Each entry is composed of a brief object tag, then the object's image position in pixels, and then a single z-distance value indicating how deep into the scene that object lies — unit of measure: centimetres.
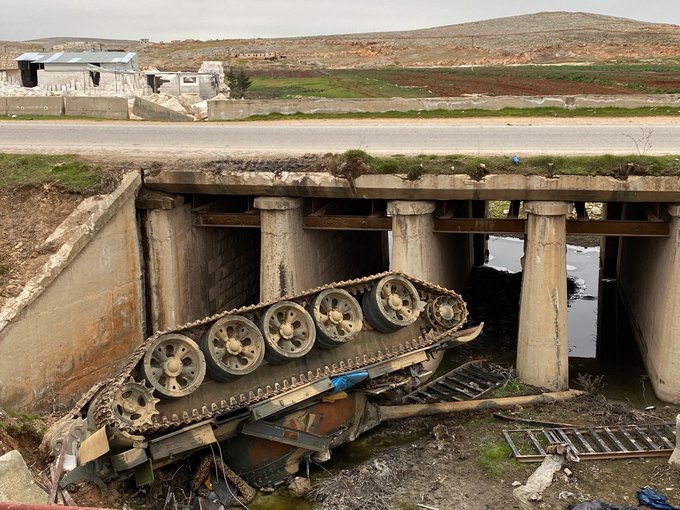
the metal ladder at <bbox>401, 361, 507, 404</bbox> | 1680
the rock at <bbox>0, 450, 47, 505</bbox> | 790
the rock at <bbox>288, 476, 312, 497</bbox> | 1348
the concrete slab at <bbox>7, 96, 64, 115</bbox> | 2837
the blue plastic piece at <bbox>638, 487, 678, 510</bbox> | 1245
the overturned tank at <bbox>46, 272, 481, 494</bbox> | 1151
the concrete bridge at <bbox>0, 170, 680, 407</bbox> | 1579
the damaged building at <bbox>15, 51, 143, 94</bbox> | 4162
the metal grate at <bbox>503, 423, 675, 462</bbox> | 1410
